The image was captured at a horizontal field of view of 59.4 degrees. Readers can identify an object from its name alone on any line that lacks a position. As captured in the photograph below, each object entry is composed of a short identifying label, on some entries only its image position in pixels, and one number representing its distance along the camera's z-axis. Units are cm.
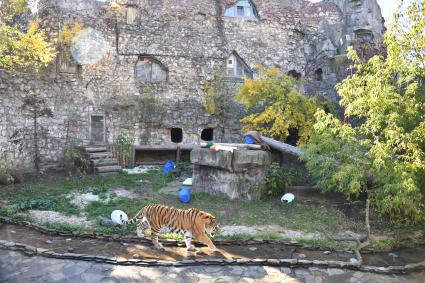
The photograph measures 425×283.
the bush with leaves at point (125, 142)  1468
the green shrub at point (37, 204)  899
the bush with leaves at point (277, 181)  1050
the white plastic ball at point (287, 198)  1017
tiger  667
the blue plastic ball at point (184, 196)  999
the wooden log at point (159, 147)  1496
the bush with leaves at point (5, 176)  1127
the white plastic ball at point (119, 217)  789
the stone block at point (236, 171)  1035
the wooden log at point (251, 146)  1110
